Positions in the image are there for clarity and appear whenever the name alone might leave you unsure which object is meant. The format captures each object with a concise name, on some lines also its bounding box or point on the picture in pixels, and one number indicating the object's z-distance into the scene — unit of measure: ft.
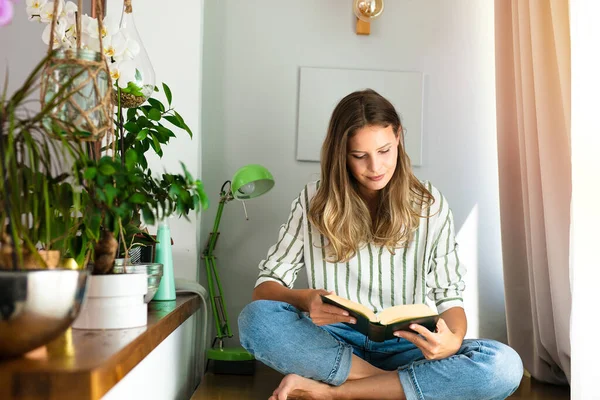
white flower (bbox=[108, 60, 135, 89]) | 5.33
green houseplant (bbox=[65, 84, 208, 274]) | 3.65
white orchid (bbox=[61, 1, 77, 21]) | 4.84
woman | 5.73
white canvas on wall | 8.15
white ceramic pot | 4.42
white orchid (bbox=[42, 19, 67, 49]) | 4.80
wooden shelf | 3.16
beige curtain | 6.26
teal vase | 6.38
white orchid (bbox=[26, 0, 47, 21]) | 4.78
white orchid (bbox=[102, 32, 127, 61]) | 5.05
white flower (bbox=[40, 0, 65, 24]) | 4.77
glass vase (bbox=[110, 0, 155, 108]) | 5.16
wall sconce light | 7.75
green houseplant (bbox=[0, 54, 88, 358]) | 3.14
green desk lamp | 6.83
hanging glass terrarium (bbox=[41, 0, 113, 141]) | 4.05
